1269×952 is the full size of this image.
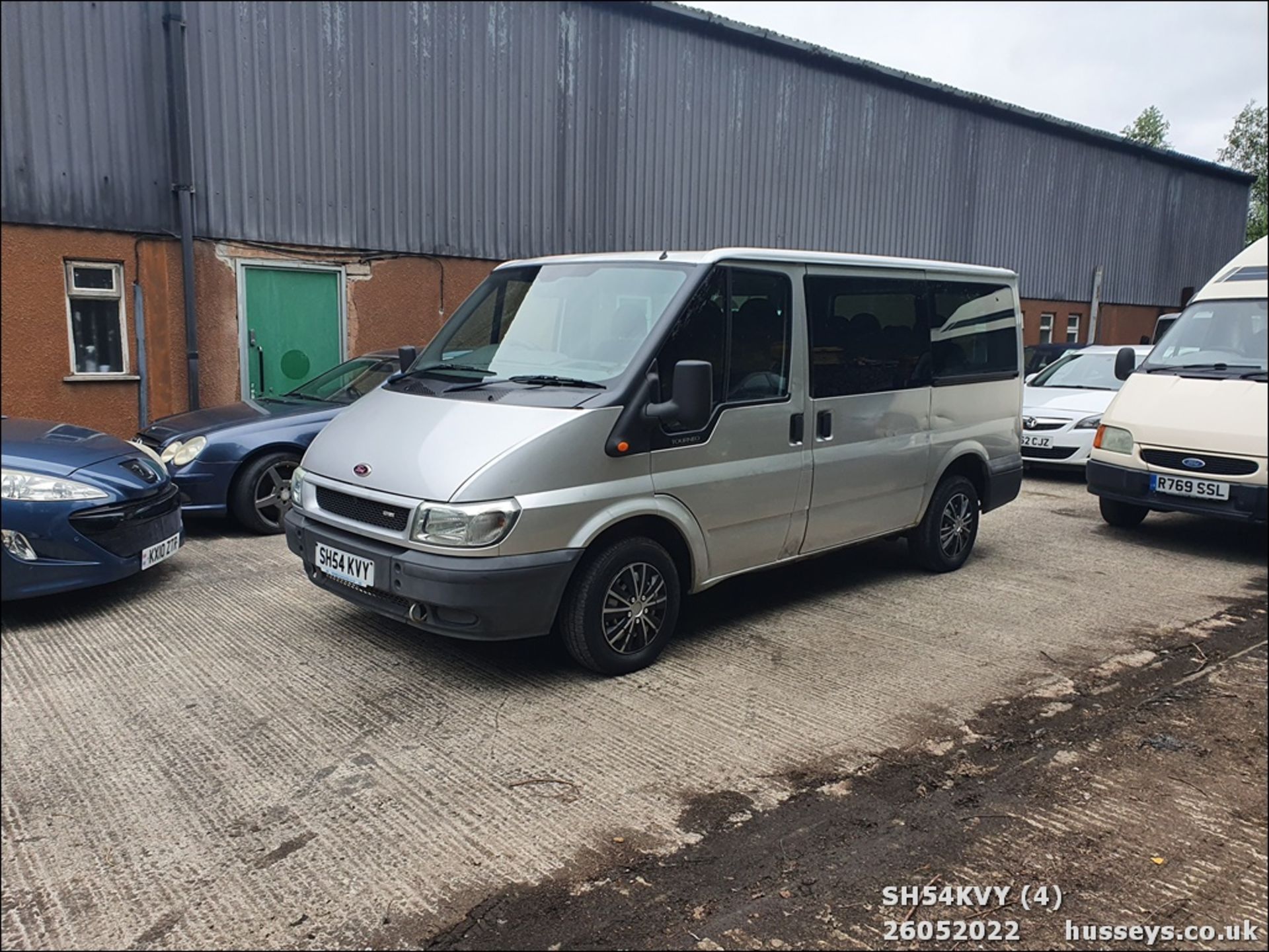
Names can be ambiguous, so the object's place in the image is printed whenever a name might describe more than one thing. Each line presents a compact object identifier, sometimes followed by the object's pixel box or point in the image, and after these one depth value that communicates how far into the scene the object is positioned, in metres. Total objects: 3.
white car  9.45
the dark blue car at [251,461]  6.33
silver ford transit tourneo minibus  3.76
